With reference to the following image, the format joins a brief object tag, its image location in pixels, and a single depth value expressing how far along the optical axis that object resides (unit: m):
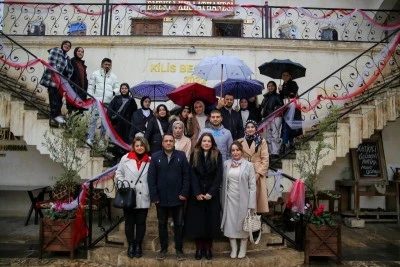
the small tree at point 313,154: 6.44
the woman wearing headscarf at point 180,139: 5.94
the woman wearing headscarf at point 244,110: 7.95
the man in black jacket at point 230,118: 6.84
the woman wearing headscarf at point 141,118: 7.80
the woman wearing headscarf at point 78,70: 8.69
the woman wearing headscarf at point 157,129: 6.87
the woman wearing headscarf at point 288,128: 8.09
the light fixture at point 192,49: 10.48
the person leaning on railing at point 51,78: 7.98
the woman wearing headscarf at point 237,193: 5.50
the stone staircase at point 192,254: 5.52
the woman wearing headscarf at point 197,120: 6.53
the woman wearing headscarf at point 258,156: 5.98
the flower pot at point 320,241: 5.94
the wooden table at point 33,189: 8.78
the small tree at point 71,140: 6.28
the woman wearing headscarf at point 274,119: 8.09
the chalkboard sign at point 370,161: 9.81
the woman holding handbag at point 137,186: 5.54
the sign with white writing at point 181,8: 12.78
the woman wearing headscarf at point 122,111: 8.29
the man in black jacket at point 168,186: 5.39
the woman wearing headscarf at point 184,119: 6.52
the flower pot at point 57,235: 5.95
